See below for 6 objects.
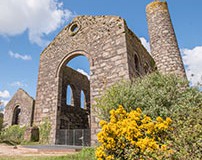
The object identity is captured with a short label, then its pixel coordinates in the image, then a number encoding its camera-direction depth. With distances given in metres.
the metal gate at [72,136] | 9.58
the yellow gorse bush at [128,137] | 3.77
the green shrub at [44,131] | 9.78
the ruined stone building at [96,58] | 8.68
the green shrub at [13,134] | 10.24
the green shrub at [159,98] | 4.68
